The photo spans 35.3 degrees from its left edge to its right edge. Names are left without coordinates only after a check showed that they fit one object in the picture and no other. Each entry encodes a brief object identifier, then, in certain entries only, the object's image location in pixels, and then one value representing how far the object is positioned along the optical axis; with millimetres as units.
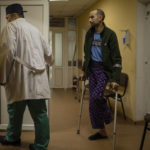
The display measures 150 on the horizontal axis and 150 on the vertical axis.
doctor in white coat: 2139
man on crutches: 2717
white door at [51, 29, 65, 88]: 8419
